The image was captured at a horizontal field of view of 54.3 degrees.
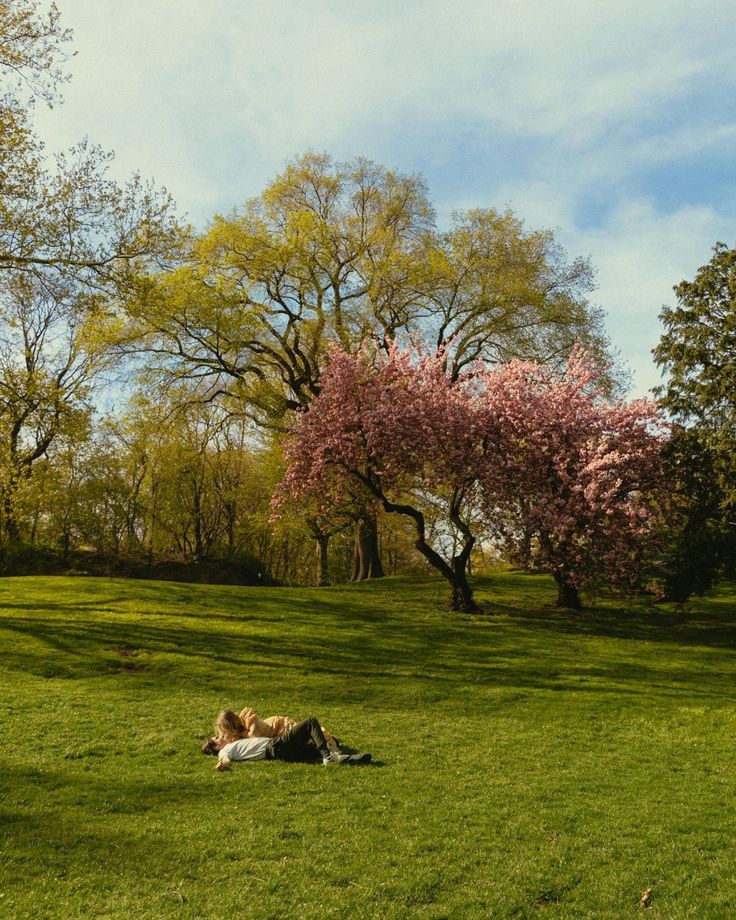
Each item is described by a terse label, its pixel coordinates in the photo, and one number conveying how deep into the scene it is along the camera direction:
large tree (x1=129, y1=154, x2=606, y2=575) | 33.91
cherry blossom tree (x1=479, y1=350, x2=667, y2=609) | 25.86
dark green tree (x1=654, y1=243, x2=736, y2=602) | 25.50
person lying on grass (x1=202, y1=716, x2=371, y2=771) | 11.84
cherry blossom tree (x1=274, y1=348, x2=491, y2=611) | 27.20
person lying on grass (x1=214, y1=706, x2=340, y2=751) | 12.30
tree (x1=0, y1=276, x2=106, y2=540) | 25.62
